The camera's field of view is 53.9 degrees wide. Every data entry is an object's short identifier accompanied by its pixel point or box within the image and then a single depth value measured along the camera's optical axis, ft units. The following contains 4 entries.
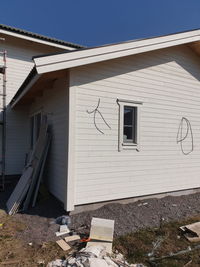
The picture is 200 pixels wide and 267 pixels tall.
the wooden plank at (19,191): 15.67
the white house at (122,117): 14.30
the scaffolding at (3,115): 24.68
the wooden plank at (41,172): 16.38
